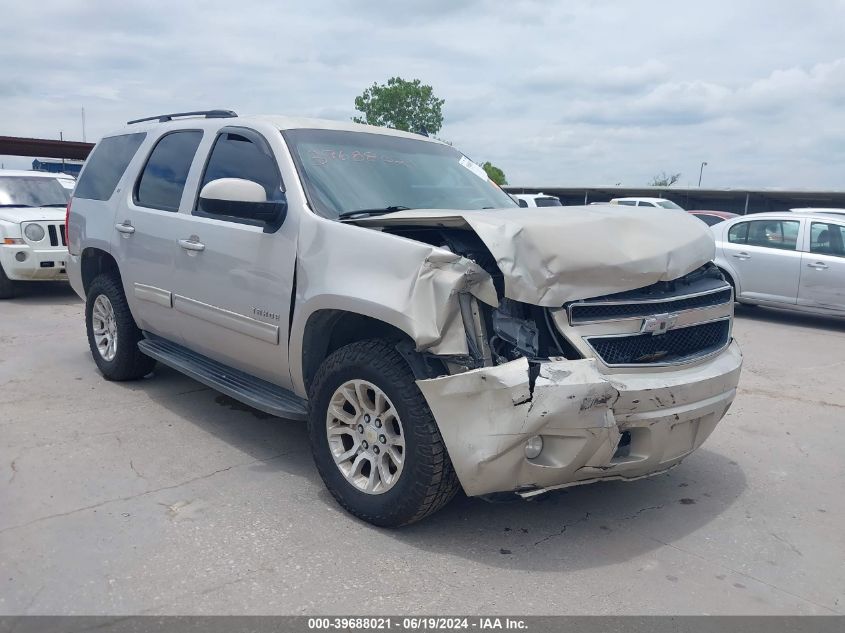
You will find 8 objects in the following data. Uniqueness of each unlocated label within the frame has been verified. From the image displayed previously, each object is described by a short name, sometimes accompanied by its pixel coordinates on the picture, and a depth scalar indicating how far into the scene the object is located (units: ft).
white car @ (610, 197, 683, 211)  70.03
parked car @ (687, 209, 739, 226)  59.07
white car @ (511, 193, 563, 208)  55.55
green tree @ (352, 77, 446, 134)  172.35
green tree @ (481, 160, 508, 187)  153.03
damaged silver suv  9.78
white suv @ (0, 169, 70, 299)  31.50
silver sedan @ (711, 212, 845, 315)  30.76
